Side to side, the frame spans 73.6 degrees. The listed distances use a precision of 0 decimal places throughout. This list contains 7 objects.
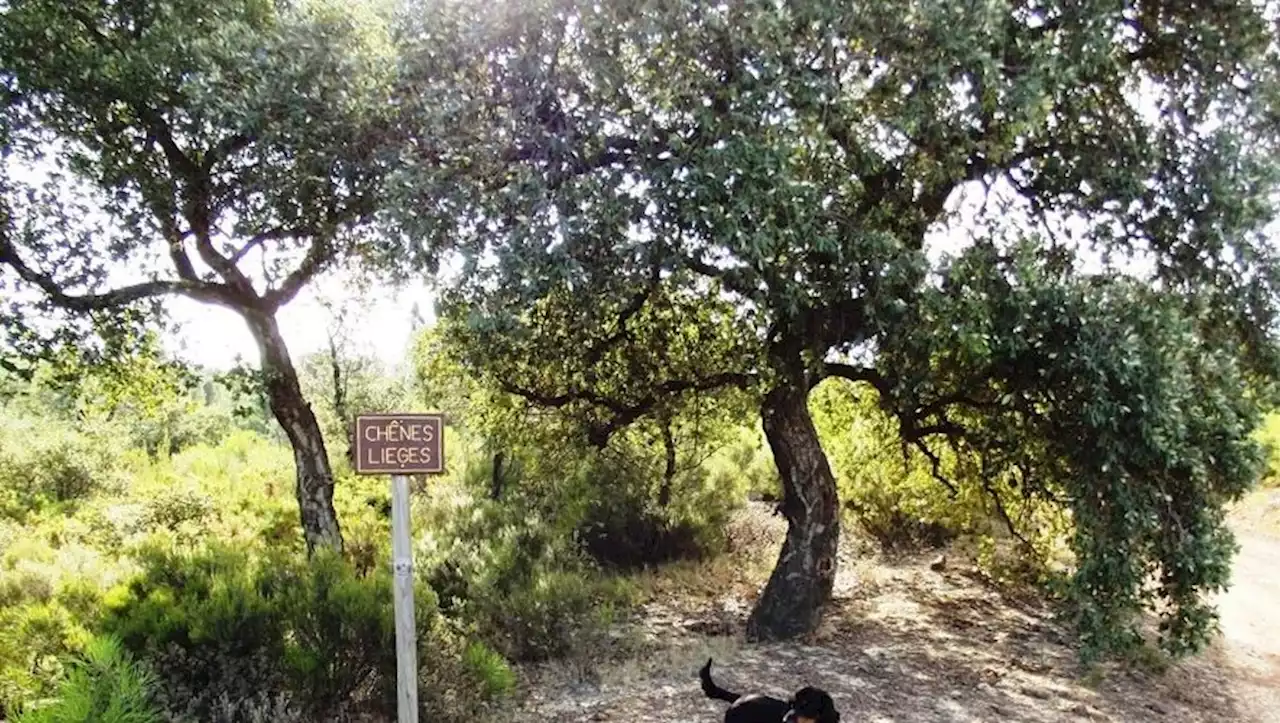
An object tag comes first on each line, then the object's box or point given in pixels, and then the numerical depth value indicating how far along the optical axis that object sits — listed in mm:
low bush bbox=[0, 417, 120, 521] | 17438
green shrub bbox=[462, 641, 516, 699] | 6105
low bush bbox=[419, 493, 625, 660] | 8125
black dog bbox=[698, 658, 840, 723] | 5051
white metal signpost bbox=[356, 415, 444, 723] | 5133
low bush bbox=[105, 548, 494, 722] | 5746
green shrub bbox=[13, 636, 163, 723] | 4184
